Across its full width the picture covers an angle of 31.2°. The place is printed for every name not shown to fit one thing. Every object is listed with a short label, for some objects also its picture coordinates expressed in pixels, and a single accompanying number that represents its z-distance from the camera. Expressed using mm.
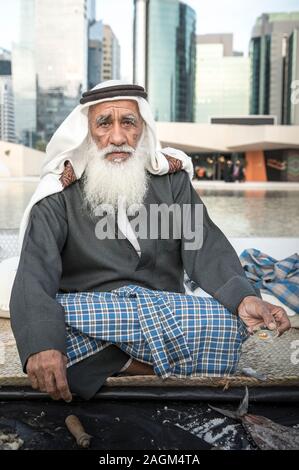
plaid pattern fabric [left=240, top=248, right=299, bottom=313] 3119
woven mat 1839
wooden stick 1530
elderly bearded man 1679
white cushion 3109
